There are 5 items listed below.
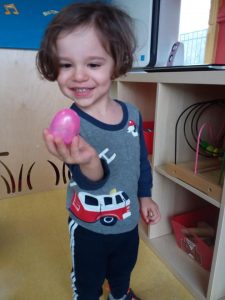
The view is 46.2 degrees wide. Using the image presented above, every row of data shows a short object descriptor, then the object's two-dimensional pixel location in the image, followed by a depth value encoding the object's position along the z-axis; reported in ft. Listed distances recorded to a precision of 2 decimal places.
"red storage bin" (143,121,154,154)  3.31
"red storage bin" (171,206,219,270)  2.62
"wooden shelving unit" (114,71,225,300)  2.15
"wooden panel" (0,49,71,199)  3.75
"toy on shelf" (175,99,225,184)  2.76
